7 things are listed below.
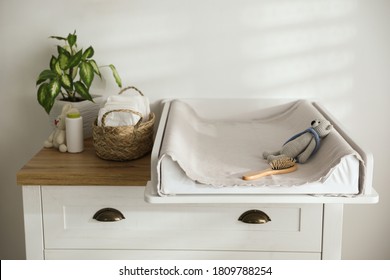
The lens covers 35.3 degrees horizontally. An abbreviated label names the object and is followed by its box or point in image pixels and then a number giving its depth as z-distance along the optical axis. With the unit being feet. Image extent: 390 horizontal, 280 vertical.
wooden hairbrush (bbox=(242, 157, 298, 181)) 5.24
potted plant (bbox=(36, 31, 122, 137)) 6.57
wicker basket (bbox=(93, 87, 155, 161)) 6.09
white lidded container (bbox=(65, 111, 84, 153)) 6.43
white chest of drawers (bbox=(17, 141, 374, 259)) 5.88
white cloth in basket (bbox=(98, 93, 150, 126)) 6.18
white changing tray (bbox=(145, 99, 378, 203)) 5.14
